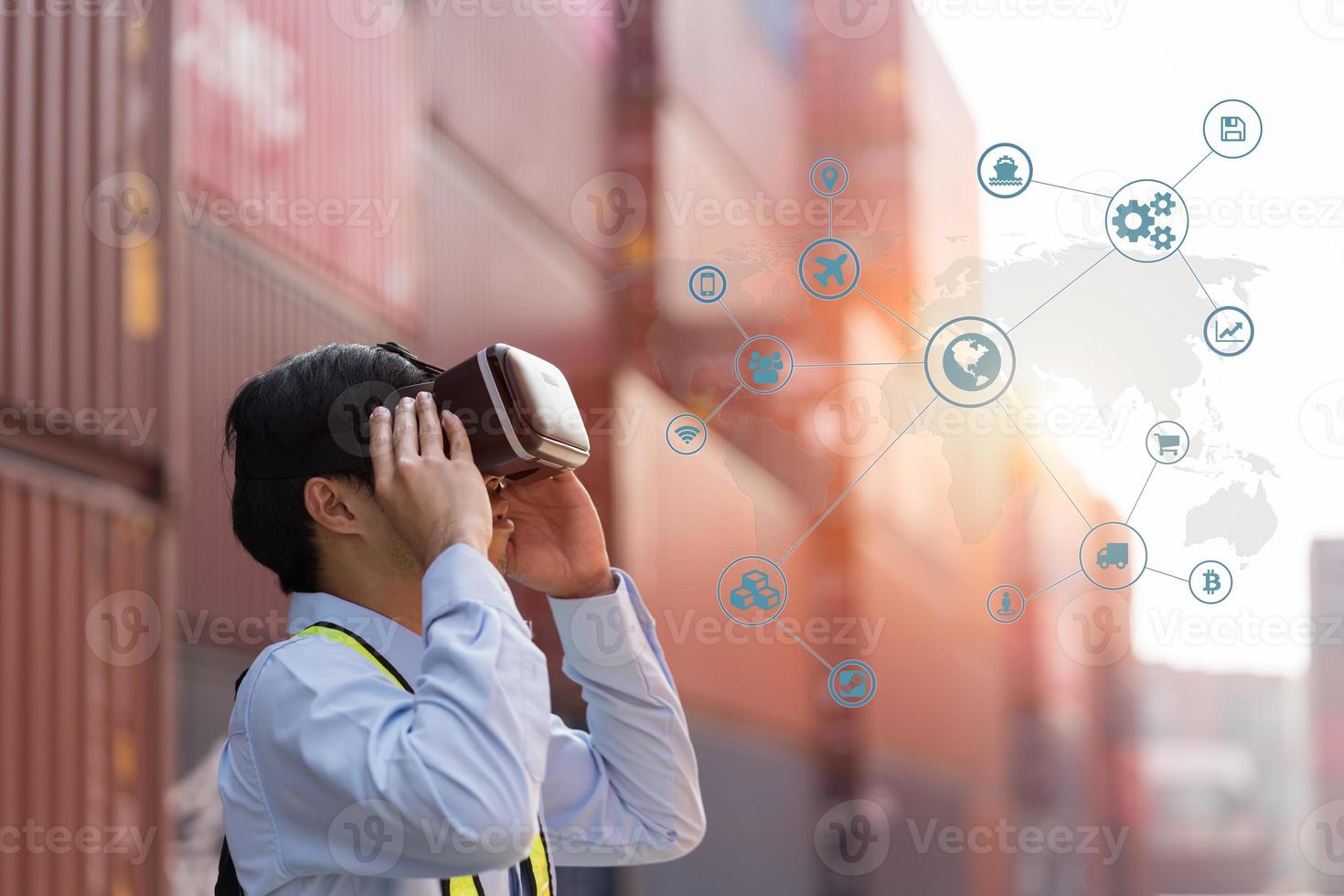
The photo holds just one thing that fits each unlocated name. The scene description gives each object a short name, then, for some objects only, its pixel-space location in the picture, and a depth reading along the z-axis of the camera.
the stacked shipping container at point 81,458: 8.02
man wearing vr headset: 2.10
